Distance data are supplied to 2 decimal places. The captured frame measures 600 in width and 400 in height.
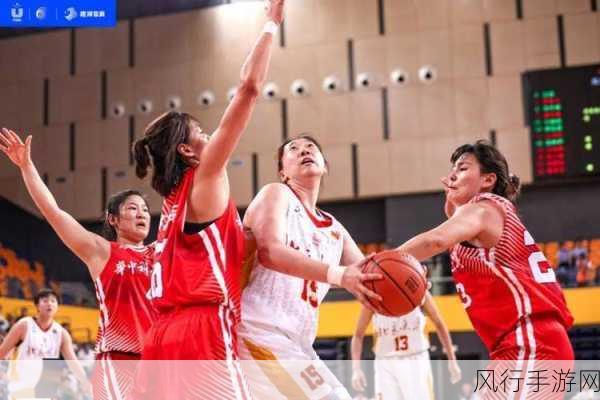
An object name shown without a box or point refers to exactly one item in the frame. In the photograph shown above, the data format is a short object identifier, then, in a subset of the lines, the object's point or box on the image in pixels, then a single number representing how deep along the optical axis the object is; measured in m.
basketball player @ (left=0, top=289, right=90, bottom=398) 8.52
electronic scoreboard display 16.55
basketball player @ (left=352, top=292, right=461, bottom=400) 8.16
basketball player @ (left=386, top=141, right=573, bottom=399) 3.89
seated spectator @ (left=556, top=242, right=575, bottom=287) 15.54
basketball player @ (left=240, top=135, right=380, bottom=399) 3.79
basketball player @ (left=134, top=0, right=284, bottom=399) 3.22
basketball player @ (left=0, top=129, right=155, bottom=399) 4.80
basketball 3.24
